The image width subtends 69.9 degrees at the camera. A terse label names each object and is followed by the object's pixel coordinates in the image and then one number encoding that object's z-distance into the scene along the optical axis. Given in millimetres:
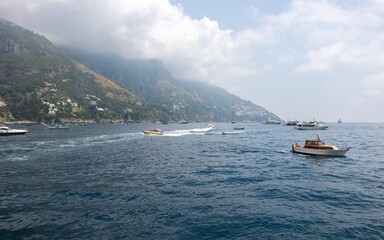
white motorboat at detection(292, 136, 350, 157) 64688
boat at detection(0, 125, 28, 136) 128400
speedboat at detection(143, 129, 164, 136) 138225
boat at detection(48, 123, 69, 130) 183550
